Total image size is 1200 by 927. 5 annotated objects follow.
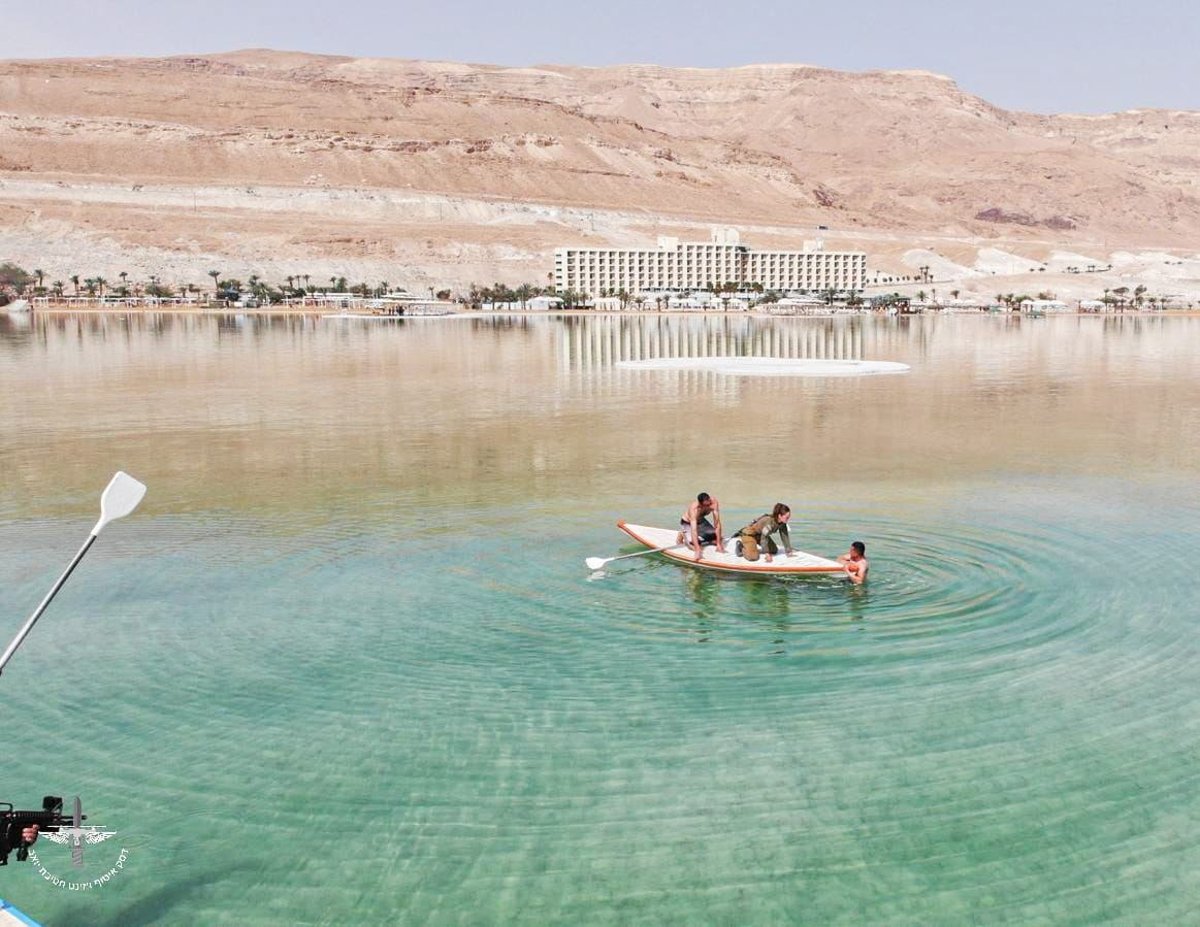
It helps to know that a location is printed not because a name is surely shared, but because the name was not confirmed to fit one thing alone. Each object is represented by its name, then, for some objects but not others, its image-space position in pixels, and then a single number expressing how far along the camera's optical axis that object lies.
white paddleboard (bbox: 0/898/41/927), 8.17
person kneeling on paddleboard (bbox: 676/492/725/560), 19.88
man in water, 18.48
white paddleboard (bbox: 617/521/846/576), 18.80
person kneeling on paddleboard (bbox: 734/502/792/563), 19.25
